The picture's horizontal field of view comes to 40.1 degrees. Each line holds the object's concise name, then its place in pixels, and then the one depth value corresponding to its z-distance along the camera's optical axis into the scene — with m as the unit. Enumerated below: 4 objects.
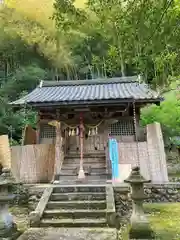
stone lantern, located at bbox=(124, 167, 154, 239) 4.70
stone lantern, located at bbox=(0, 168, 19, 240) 4.76
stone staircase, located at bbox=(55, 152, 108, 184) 8.68
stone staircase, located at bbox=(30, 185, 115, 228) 5.48
